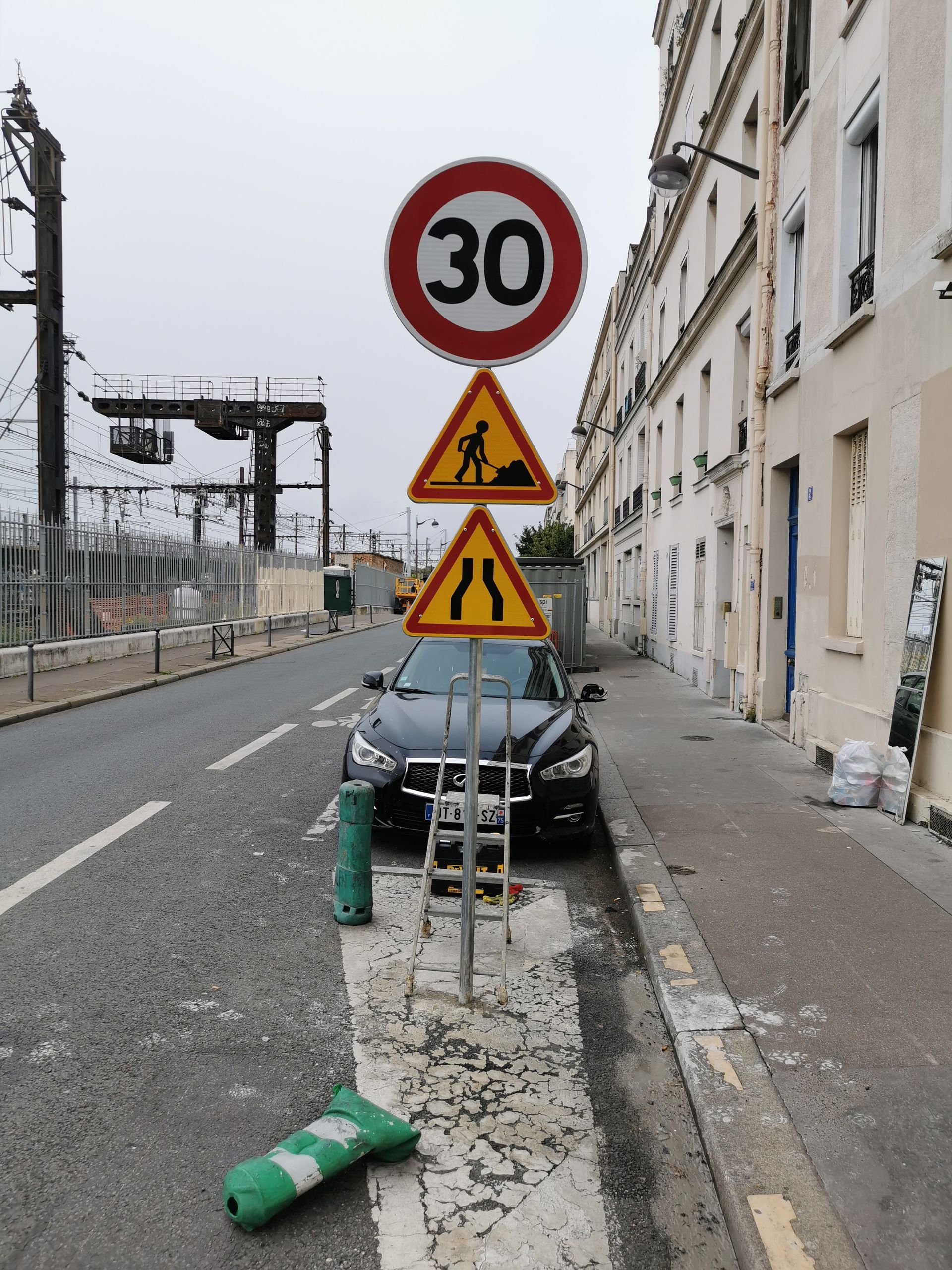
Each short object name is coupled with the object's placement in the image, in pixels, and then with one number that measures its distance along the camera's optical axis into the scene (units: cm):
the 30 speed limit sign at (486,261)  333
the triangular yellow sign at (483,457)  335
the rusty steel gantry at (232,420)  3653
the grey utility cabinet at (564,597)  1777
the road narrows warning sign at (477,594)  336
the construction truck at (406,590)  5944
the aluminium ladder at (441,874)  374
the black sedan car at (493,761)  547
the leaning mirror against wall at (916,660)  599
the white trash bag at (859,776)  660
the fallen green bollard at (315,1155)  229
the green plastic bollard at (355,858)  421
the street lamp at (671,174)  1029
